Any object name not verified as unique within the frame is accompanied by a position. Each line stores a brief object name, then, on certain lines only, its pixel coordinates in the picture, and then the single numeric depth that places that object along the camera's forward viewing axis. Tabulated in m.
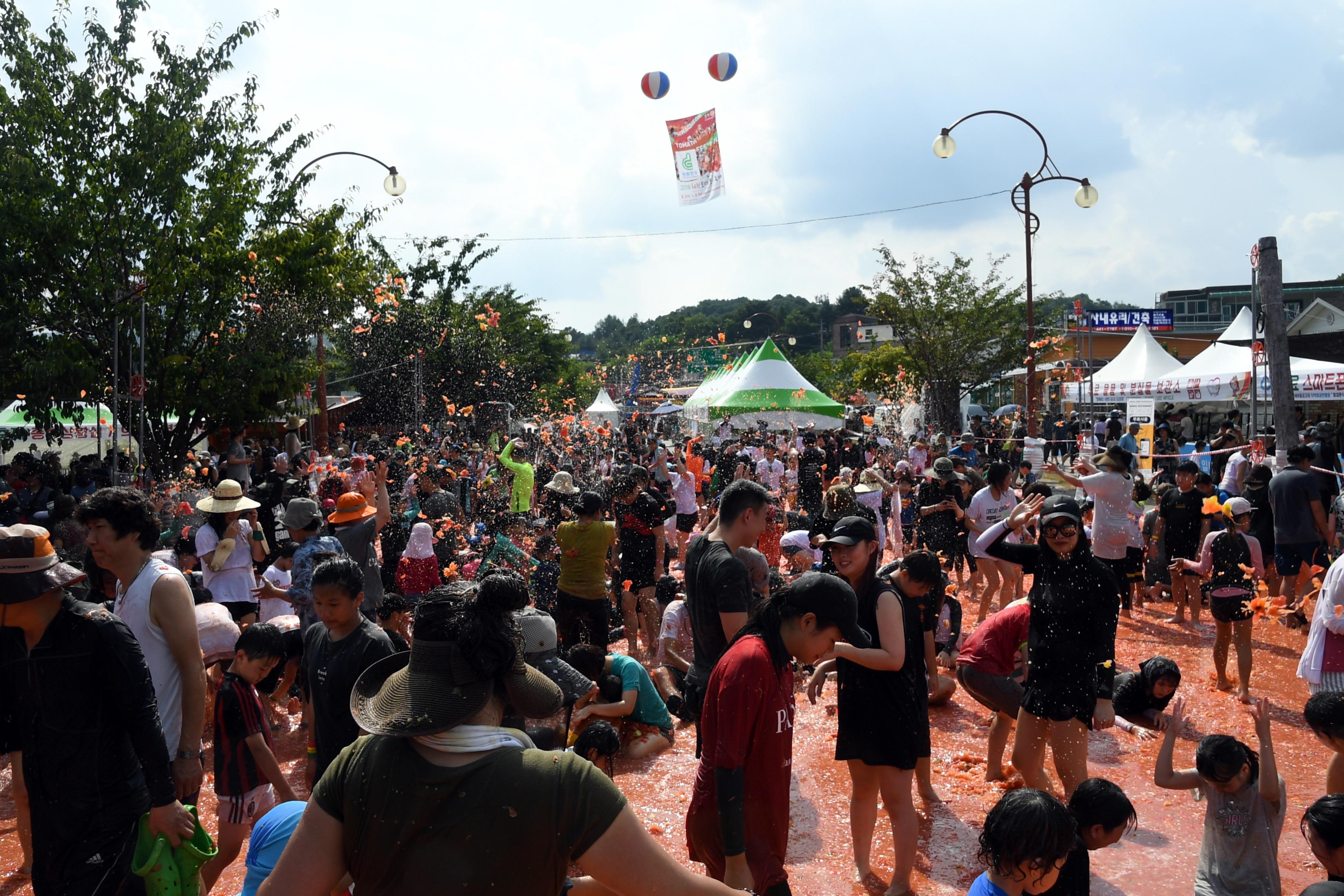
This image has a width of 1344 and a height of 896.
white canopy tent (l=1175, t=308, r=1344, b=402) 18.30
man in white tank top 3.35
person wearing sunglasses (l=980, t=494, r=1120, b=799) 4.24
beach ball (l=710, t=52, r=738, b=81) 15.23
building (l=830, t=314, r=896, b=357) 80.31
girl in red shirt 2.87
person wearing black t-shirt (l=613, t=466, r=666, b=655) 8.10
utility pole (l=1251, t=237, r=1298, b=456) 8.34
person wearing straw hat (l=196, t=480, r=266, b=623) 6.24
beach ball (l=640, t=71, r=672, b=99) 15.85
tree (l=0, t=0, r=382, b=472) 12.61
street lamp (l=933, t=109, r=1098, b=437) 15.32
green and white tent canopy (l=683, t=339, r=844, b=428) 20.12
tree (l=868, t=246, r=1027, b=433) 27.33
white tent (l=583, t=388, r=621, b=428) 32.94
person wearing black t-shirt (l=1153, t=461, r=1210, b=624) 9.02
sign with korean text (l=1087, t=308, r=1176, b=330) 49.00
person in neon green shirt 10.30
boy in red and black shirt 3.83
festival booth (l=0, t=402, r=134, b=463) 14.76
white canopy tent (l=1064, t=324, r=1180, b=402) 21.94
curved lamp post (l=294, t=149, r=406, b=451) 15.46
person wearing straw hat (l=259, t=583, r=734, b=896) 1.73
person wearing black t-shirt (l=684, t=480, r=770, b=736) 3.82
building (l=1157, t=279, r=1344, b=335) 57.16
